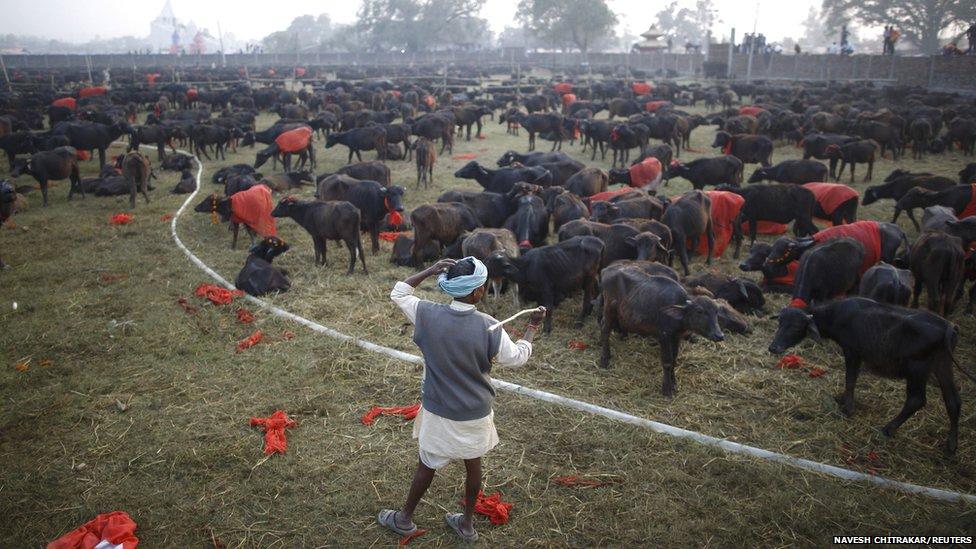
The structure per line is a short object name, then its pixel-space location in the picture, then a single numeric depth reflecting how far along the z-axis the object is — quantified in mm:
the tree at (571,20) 80000
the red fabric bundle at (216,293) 9131
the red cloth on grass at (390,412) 6172
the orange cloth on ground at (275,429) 5688
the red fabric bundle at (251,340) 7727
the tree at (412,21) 91062
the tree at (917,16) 51456
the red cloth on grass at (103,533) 4434
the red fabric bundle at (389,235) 12541
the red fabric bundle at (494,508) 4781
